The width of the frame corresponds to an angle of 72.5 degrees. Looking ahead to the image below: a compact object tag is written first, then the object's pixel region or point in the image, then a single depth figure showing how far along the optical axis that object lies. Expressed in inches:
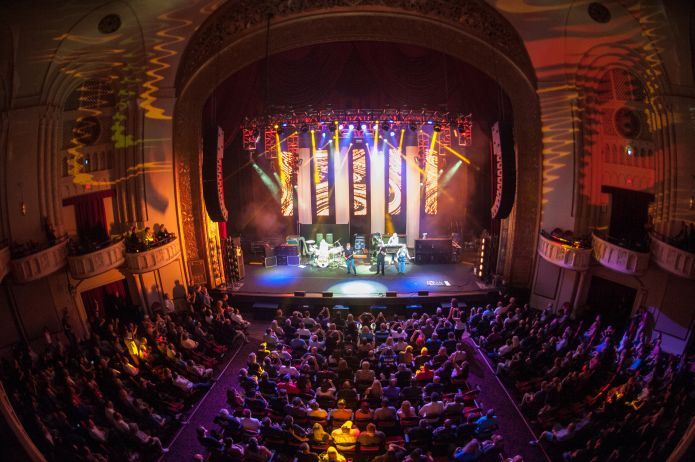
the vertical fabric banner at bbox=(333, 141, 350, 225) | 737.6
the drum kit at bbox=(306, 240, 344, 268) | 655.1
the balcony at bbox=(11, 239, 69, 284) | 418.9
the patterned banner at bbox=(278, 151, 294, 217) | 728.3
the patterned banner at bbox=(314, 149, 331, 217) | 737.0
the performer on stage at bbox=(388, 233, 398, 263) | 681.8
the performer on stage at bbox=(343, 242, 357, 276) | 624.6
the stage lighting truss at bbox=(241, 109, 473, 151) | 553.3
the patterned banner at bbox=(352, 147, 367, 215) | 737.0
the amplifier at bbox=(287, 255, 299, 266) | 671.8
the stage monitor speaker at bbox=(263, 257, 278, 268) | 666.8
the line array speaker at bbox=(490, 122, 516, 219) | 530.9
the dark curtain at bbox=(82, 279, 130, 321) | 502.0
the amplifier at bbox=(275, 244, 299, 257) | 673.0
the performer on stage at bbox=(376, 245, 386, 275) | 616.4
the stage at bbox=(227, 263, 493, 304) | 553.0
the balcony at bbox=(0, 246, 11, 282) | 399.9
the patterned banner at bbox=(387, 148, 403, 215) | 730.2
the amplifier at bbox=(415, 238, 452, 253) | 660.7
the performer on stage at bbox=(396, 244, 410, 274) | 625.6
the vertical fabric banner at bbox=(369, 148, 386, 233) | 734.5
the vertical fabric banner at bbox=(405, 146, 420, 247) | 727.1
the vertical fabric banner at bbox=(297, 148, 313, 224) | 737.6
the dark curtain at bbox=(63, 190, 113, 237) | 492.7
